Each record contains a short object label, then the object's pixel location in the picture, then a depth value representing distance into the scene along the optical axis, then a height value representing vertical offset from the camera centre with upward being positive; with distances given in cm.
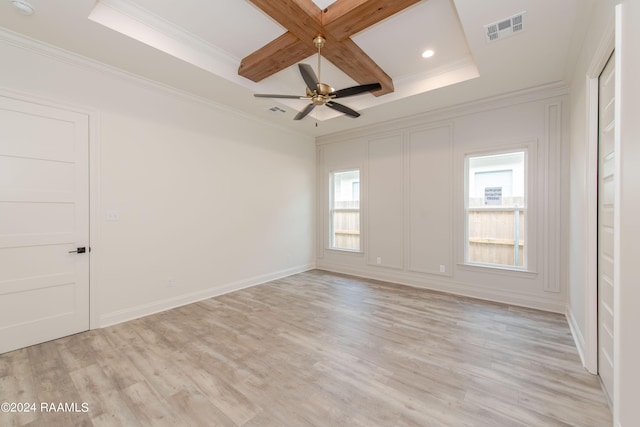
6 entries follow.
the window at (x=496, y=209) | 394 +4
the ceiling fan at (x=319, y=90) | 254 +127
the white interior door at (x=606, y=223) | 188 -8
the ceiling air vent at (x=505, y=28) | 236 +176
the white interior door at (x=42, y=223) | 253 -12
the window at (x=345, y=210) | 575 +4
